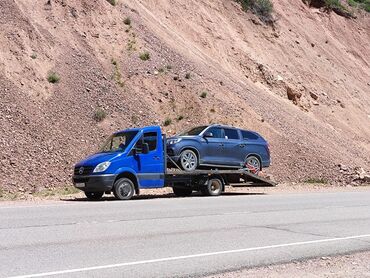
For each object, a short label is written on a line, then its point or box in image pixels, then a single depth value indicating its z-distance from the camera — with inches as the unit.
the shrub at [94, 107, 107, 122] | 1002.1
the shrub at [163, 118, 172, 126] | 1071.6
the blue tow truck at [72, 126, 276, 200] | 693.3
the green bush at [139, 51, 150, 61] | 1194.6
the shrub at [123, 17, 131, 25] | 1259.8
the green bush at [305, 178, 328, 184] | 1099.2
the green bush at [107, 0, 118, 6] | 1289.4
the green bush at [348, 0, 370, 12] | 2213.8
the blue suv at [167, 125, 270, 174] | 761.0
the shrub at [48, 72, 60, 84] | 1037.2
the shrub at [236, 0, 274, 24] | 1675.7
